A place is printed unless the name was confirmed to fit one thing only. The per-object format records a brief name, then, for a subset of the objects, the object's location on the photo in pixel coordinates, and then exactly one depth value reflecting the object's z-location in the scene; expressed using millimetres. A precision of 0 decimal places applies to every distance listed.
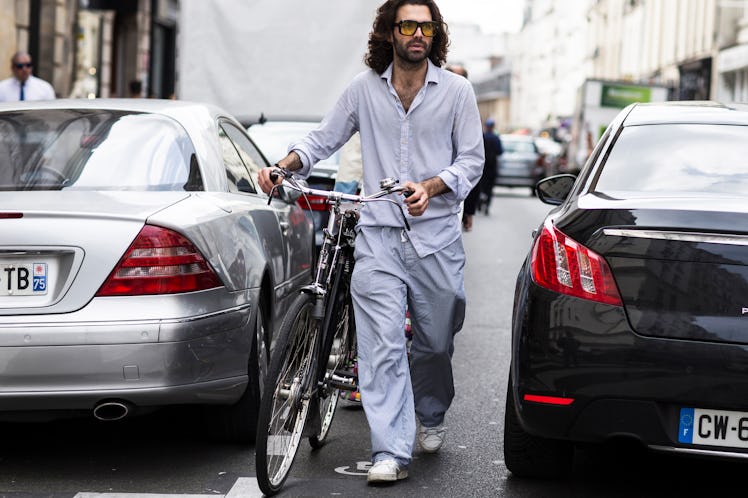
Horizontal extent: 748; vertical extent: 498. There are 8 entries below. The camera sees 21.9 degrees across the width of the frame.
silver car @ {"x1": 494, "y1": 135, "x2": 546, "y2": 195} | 48912
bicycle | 6677
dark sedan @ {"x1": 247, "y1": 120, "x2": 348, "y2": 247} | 13430
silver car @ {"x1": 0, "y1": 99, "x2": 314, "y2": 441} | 6769
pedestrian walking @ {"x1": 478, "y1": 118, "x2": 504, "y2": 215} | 32081
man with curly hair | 7230
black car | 6136
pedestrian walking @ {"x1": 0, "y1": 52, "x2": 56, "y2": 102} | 19839
